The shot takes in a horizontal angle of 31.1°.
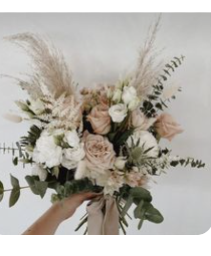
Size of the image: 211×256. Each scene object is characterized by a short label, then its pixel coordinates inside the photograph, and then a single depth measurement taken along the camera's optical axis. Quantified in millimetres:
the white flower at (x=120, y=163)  1132
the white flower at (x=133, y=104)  1116
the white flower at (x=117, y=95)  1141
